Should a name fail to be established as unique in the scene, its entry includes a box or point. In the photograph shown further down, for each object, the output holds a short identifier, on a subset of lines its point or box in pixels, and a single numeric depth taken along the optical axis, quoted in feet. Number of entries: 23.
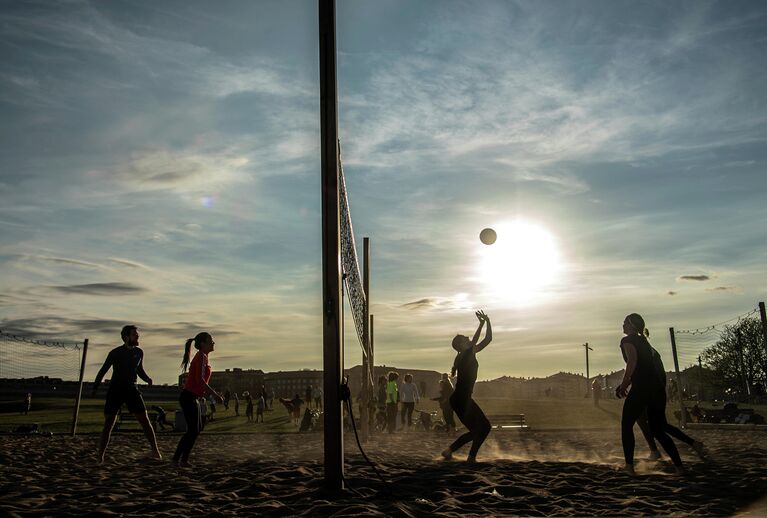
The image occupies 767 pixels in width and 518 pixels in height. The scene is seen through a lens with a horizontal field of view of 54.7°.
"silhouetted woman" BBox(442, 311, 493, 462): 28.53
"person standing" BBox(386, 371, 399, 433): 60.04
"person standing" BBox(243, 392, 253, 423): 85.79
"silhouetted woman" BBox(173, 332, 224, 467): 28.50
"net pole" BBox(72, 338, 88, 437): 60.34
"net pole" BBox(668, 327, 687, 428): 62.44
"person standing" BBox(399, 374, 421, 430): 61.16
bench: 68.67
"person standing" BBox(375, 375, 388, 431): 69.00
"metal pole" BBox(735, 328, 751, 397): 201.84
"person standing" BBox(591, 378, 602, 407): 116.63
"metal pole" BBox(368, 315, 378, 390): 64.10
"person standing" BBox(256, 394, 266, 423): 86.38
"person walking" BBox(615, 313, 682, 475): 25.70
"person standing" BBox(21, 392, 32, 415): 97.75
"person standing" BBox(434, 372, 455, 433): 53.44
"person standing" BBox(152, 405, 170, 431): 69.97
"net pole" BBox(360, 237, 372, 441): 55.16
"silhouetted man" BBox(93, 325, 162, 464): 30.27
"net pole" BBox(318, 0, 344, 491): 21.72
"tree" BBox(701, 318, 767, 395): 217.97
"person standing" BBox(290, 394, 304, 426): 85.68
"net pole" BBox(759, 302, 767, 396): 61.97
